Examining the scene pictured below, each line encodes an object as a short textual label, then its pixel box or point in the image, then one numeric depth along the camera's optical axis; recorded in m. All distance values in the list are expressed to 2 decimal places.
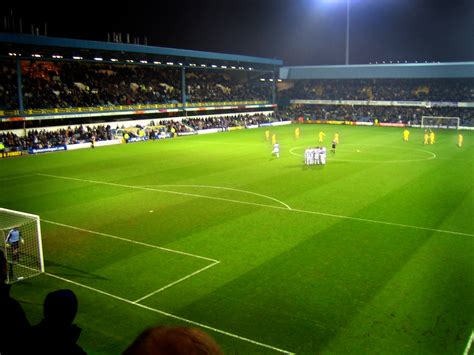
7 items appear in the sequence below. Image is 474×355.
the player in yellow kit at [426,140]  42.50
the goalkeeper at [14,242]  12.81
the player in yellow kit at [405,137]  44.00
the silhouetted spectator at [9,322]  3.44
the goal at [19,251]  12.59
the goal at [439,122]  61.19
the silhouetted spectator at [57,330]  2.88
